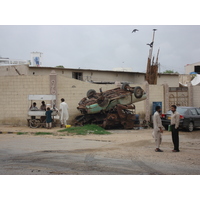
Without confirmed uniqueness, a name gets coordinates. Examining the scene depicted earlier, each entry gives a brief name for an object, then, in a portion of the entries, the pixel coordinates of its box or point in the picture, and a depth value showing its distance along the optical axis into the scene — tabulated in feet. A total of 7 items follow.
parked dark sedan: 45.89
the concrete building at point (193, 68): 141.94
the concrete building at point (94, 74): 73.20
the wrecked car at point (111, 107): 46.97
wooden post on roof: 83.33
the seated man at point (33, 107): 48.84
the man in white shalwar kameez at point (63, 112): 48.84
